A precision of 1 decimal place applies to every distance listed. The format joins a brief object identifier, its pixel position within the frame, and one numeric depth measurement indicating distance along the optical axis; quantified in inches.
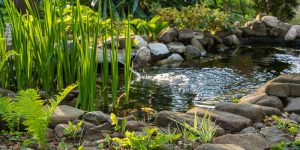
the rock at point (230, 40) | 397.7
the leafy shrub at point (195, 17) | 378.0
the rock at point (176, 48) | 343.9
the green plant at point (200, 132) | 133.7
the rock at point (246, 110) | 164.2
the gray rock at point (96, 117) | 151.3
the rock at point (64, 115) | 149.7
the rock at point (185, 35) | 361.7
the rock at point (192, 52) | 350.1
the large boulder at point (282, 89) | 195.7
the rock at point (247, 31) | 420.5
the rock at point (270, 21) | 427.8
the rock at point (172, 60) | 321.7
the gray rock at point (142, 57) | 313.3
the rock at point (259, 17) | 440.1
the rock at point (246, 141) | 129.9
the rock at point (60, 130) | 139.3
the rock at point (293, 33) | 421.7
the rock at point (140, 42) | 326.5
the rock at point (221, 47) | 380.5
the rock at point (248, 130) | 150.9
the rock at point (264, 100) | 183.3
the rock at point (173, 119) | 148.5
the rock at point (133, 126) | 146.1
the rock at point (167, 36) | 352.8
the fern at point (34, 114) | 122.7
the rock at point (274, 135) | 139.3
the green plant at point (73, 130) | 135.3
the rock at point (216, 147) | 118.6
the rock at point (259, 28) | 423.4
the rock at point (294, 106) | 178.5
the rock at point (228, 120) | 152.9
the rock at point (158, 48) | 332.5
